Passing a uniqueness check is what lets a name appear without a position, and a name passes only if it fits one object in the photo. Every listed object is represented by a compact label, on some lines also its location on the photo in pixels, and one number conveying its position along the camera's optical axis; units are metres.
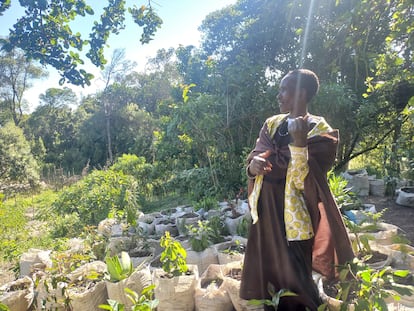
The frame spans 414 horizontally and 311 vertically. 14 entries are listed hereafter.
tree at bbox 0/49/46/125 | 21.69
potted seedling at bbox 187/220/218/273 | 2.90
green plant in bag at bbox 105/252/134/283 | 2.24
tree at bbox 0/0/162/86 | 1.82
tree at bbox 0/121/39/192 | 13.70
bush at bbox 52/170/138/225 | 5.39
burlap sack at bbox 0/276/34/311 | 2.37
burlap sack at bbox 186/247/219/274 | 2.89
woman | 1.72
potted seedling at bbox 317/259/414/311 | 1.41
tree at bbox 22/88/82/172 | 21.11
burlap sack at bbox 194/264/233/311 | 2.12
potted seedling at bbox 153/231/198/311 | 2.14
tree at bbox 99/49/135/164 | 18.89
